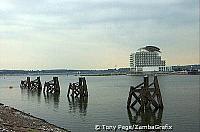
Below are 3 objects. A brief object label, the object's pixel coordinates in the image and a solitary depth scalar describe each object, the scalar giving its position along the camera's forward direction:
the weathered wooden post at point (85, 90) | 57.67
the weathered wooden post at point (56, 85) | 70.77
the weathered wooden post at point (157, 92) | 36.49
